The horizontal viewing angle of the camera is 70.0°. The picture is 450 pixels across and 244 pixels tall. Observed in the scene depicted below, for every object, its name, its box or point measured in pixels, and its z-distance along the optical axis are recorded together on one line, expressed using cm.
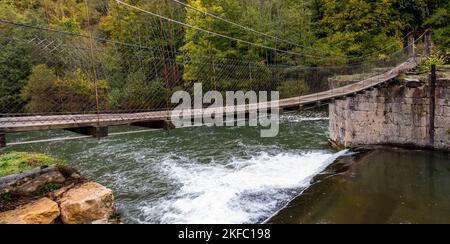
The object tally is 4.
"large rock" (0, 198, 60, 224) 329
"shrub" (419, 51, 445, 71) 692
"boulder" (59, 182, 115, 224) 361
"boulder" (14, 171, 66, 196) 385
